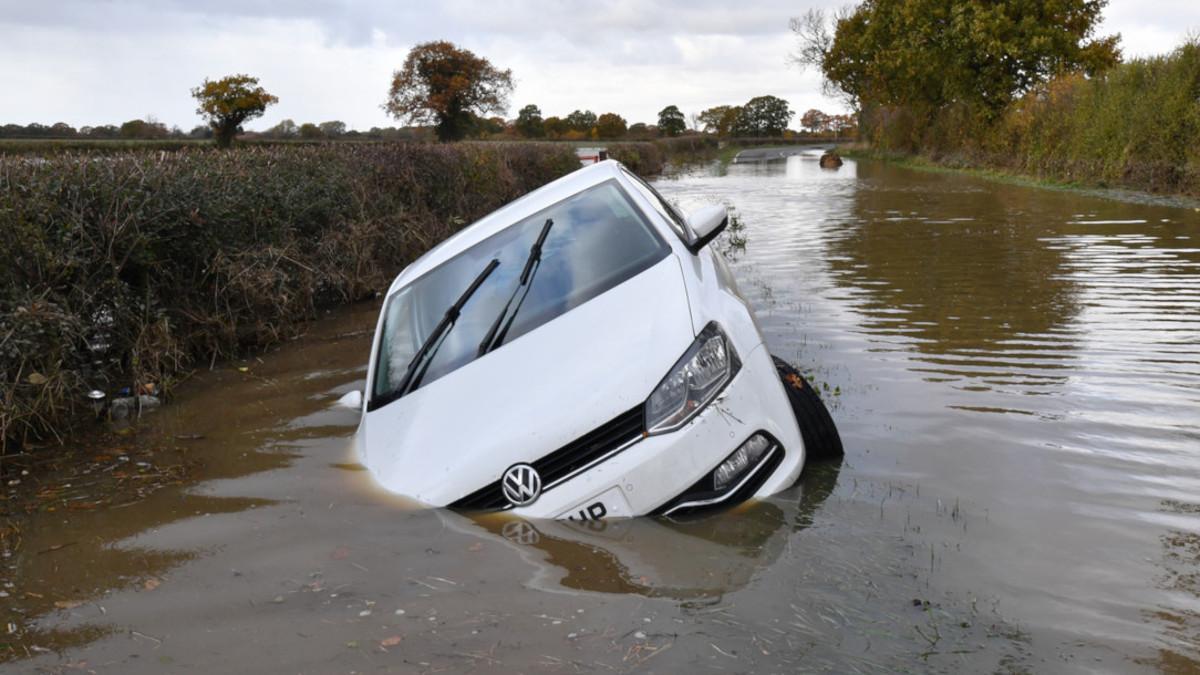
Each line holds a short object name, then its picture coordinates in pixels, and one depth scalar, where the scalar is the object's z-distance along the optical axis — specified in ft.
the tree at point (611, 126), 332.80
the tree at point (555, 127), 332.84
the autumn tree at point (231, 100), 189.37
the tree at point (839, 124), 361.84
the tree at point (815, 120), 441.68
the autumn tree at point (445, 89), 264.93
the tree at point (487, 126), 266.57
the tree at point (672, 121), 377.38
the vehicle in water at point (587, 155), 93.20
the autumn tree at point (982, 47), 131.34
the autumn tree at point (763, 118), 398.83
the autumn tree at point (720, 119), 402.93
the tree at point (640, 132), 308.19
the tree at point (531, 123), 320.09
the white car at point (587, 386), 13.83
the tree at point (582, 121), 343.67
